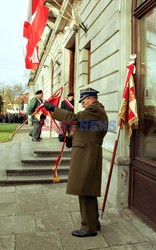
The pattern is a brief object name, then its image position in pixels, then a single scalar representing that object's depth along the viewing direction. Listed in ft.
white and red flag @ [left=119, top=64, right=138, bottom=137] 14.03
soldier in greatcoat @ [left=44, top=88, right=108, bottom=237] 11.31
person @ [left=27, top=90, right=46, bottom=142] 30.12
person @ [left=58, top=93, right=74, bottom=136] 27.73
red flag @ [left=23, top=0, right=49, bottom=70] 25.03
